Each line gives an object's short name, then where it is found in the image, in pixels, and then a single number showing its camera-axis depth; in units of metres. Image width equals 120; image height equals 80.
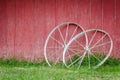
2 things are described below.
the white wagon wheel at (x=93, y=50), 7.92
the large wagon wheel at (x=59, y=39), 8.23
